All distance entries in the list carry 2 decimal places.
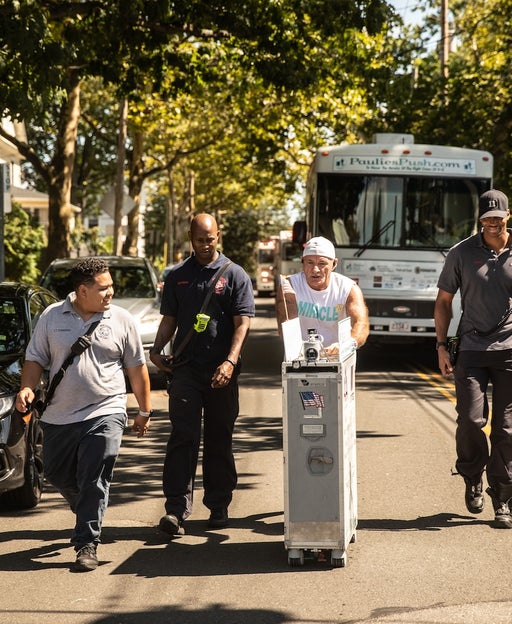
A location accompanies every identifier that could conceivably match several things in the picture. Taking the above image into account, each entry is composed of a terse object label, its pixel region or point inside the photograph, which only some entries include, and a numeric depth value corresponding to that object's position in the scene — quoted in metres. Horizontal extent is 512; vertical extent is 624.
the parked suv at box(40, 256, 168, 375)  14.35
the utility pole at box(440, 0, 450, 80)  29.84
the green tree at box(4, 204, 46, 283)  31.14
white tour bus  16.98
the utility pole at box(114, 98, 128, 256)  28.67
